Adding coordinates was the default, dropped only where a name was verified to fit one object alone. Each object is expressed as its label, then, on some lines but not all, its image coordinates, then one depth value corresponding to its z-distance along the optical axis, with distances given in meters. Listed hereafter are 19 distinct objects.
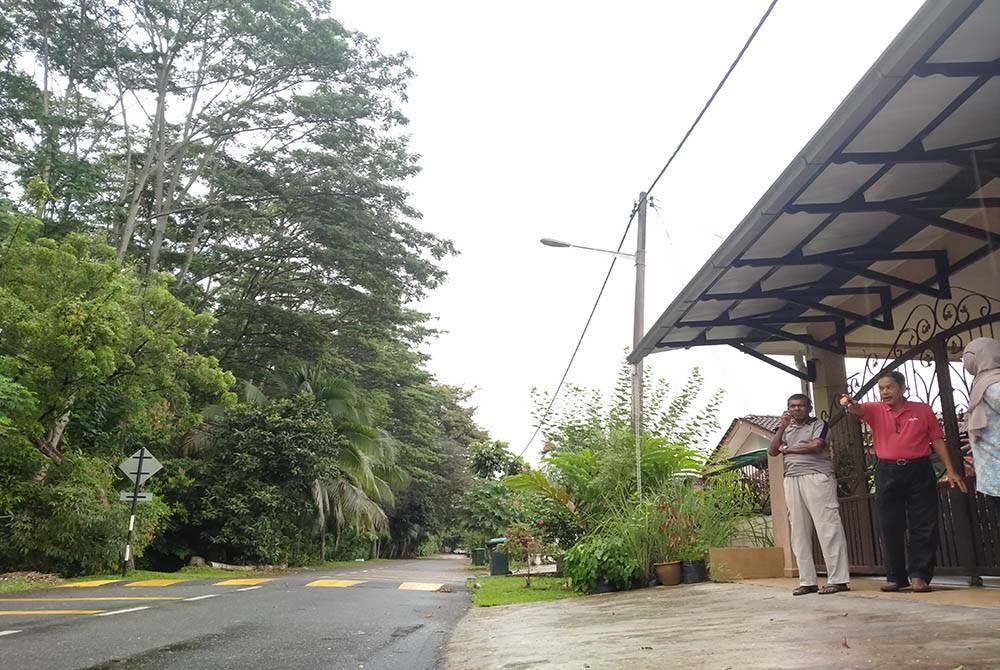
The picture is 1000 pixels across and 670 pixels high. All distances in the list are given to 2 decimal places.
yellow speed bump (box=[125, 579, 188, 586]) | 13.60
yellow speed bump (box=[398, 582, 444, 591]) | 12.86
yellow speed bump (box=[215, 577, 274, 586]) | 13.67
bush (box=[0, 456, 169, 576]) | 16.17
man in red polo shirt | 5.34
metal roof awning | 3.90
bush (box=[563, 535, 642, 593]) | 8.54
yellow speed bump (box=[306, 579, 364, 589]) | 13.02
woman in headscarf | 4.57
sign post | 16.86
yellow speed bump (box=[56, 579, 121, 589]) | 13.40
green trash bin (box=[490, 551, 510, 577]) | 18.62
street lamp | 10.16
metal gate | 5.84
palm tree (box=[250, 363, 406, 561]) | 26.48
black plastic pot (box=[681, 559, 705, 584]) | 8.20
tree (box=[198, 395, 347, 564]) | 22.70
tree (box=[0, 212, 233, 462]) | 15.16
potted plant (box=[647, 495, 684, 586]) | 8.45
